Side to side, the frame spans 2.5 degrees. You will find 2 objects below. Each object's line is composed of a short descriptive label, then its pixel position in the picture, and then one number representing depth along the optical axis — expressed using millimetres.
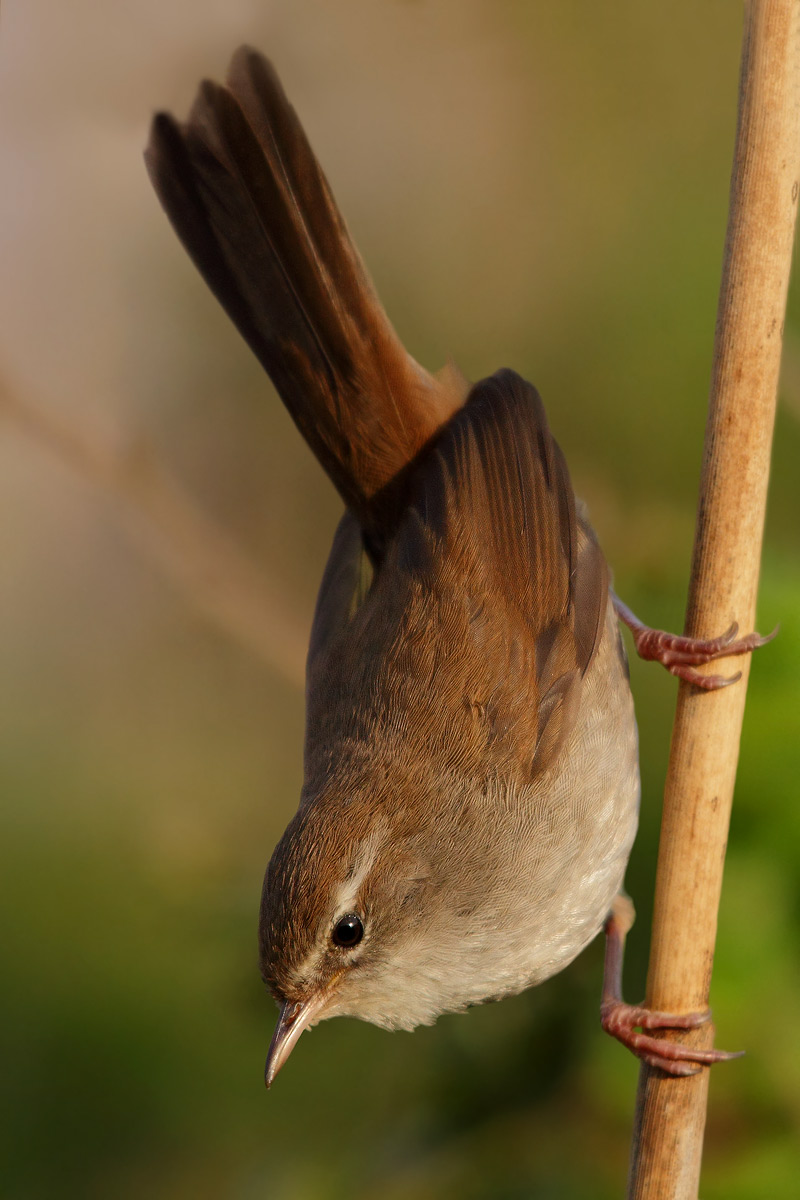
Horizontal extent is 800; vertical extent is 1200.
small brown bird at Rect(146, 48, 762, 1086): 1989
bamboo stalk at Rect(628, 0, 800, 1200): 1970
